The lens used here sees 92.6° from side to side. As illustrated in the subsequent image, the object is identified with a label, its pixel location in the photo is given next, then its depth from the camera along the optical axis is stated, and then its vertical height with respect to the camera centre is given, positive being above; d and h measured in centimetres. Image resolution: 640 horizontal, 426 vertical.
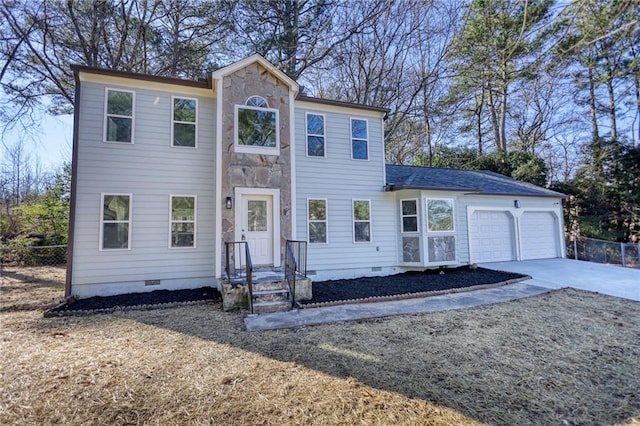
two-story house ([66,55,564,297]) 740 +134
